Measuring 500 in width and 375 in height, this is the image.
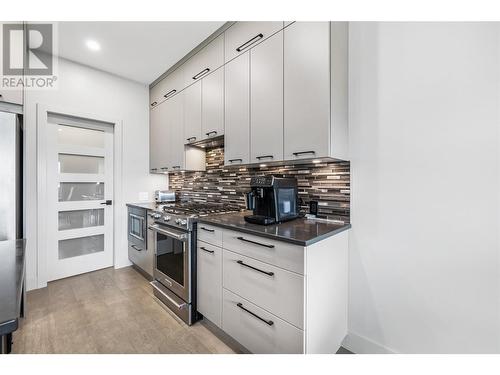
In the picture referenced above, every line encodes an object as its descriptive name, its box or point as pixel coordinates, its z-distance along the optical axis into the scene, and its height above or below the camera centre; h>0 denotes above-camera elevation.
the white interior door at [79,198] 2.71 -0.15
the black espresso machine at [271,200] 1.61 -0.10
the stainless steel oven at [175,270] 1.90 -0.76
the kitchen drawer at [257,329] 1.27 -0.87
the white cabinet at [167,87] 2.78 +1.30
